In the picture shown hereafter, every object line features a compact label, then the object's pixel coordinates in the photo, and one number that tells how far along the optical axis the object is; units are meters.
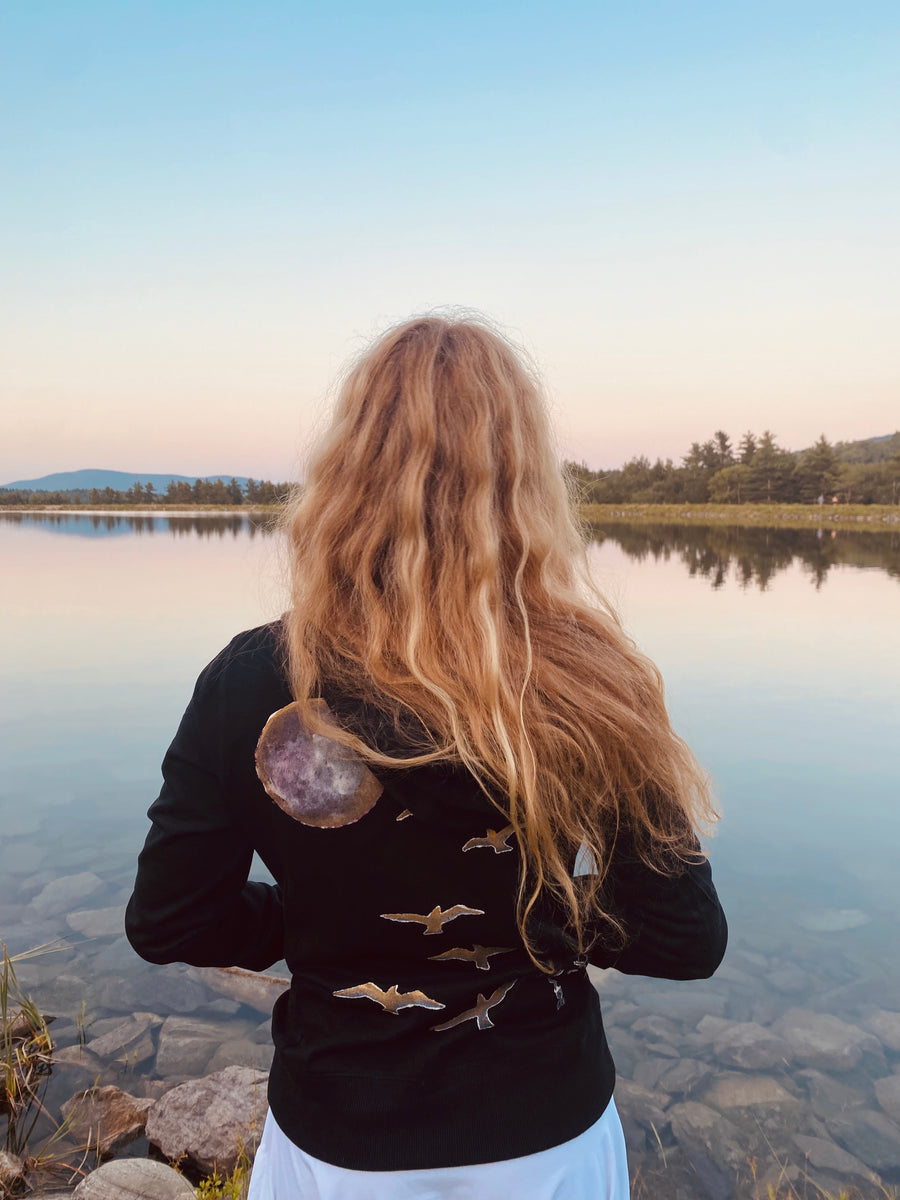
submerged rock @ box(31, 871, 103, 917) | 4.37
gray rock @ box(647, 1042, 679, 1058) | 3.33
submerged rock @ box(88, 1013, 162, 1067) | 3.22
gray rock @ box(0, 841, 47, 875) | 4.86
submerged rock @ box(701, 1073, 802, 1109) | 3.04
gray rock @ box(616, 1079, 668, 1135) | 2.99
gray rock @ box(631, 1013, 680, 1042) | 3.45
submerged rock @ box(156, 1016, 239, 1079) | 3.17
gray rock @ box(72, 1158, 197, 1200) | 2.19
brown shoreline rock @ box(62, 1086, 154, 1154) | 2.71
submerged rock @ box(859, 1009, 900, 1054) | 3.44
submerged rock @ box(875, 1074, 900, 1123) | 3.02
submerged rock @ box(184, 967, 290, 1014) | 3.61
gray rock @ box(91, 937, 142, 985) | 3.80
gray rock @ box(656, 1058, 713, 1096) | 3.14
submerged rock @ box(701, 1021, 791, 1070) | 3.30
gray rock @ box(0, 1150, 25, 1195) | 2.36
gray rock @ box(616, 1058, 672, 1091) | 3.19
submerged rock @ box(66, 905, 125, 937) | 4.14
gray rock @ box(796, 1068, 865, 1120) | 3.03
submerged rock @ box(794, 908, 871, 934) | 4.41
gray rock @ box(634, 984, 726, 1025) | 3.60
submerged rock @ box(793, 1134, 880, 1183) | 2.72
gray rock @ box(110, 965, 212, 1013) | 3.56
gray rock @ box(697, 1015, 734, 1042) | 3.46
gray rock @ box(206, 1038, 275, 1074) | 3.20
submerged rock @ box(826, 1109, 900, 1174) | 2.78
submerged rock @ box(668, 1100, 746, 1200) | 2.68
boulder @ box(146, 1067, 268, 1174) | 2.61
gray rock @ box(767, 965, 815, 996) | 3.85
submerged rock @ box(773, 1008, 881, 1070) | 3.33
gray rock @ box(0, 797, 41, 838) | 5.50
